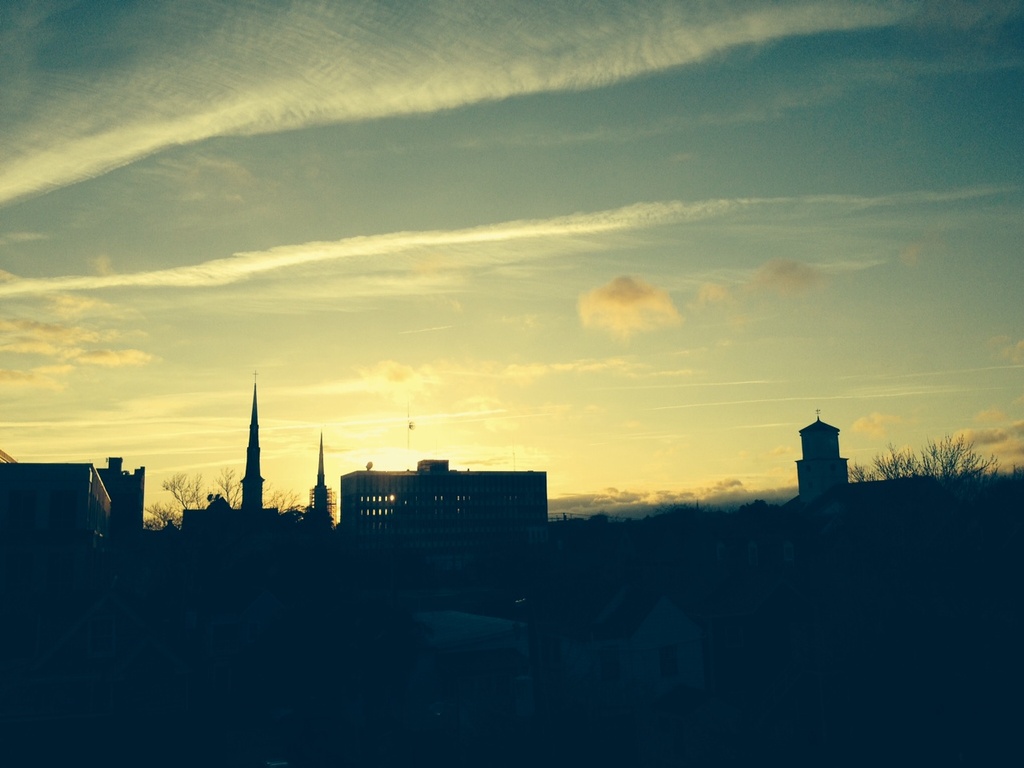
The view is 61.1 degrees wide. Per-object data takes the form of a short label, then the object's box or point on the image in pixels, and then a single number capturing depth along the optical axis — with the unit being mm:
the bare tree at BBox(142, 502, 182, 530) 82306
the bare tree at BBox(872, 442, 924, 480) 69562
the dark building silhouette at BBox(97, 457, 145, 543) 136875
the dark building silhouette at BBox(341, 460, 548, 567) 134225
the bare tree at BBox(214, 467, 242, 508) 83794
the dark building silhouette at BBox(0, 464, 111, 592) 64500
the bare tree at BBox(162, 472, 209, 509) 83500
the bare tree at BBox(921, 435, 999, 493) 66250
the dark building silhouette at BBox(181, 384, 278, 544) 73688
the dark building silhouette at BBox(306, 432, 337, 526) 122488
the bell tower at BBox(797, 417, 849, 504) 133875
